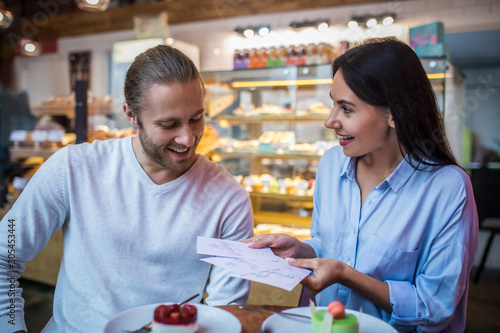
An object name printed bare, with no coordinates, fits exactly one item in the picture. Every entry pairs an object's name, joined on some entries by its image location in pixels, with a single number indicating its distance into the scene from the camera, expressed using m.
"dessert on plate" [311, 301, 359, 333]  0.97
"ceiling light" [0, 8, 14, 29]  4.59
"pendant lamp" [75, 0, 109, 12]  3.95
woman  1.34
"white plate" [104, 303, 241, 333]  1.01
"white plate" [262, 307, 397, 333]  1.05
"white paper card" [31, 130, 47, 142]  4.41
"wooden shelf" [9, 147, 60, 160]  4.40
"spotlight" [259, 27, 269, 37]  5.04
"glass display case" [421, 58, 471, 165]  2.97
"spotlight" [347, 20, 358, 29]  4.71
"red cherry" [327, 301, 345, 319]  1.00
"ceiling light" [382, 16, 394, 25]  4.54
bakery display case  3.54
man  1.45
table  1.15
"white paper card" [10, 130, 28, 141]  4.56
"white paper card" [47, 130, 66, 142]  4.38
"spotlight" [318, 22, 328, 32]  4.94
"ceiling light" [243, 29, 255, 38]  5.34
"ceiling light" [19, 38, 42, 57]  5.58
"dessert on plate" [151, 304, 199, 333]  0.99
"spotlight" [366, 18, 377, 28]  4.48
